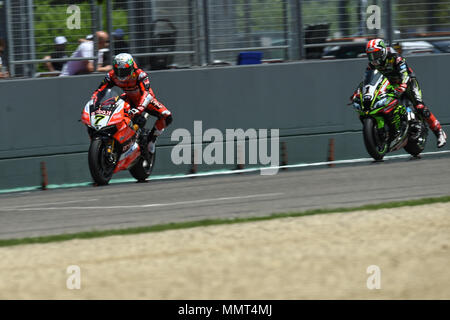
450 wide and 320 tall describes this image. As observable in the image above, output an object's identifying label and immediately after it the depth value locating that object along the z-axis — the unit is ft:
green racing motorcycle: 48.06
